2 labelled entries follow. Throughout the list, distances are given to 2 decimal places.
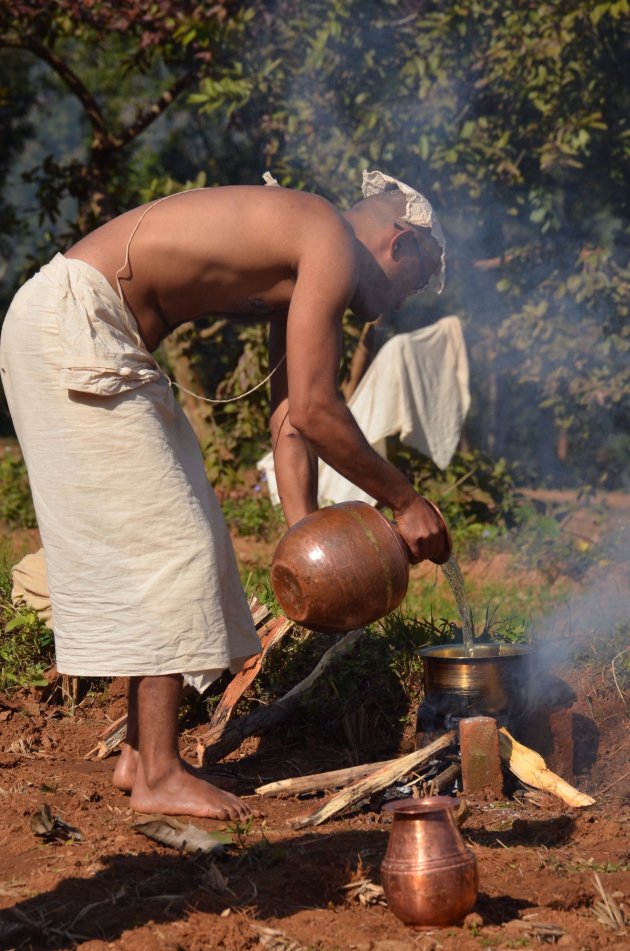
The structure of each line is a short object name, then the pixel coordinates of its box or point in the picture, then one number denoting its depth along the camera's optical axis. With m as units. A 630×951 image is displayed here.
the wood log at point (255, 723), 4.35
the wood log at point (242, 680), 4.45
